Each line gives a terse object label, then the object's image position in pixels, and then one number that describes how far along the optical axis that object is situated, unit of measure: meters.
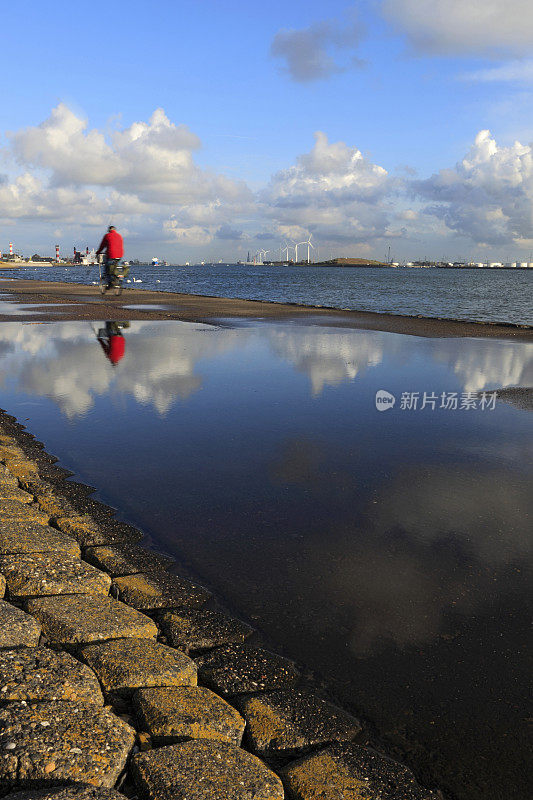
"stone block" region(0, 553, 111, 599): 3.52
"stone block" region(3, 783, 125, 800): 2.01
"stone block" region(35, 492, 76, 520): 4.76
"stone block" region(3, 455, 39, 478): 5.57
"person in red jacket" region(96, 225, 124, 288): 25.15
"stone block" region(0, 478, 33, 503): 4.86
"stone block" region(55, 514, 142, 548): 4.32
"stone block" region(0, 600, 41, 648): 2.93
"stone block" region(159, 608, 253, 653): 3.21
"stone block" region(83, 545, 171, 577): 3.94
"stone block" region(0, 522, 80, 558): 3.94
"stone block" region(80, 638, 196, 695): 2.78
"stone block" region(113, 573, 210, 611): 3.58
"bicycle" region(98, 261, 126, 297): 29.08
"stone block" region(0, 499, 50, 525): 4.43
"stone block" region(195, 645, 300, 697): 2.89
